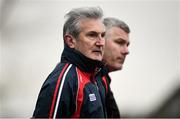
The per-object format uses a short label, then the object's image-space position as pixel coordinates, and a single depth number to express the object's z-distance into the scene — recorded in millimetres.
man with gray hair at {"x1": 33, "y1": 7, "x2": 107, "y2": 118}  8630
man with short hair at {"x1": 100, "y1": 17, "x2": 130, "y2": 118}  10032
